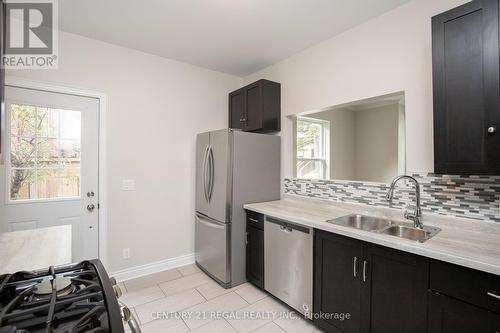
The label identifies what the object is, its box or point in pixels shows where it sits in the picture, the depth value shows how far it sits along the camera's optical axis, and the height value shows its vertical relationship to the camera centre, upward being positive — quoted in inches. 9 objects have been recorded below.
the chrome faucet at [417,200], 68.6 -9.6
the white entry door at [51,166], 86.7 +1.3
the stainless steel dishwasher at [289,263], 78.1 -33.8
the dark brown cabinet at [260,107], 117.6 +31.8
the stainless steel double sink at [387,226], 67.0 -18.6
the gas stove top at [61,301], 25.3 -16.4
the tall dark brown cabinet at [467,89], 53.6 +19.0
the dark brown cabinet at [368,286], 54.4 -31.1
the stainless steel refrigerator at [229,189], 102.1 -9.3
